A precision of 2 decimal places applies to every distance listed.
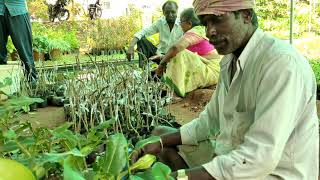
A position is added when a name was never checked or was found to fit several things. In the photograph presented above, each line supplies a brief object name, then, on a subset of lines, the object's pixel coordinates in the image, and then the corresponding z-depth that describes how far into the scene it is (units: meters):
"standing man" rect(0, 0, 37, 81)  3.57
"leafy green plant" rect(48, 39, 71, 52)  7.30
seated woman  3.06
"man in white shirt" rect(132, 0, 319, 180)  0.81
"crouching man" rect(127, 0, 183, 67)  3.84
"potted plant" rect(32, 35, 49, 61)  6.82
